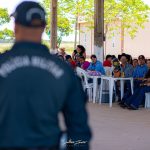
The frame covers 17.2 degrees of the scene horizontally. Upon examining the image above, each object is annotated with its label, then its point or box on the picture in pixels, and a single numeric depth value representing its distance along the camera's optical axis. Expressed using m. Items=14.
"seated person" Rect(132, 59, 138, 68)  12.89
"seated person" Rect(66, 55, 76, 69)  14.07
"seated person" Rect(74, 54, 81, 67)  14.43
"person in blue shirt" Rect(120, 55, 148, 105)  11.89
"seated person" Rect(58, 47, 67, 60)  16.77
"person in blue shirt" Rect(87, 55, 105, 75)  12.95
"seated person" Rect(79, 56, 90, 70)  13.92
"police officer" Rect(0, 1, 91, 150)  2.53
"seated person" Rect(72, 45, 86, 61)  14.81
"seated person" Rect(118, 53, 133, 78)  12.24
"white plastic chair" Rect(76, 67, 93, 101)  12.88
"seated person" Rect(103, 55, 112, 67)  14.05
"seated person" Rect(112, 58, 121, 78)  12.26
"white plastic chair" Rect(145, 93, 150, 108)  11.53
